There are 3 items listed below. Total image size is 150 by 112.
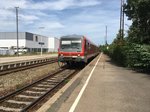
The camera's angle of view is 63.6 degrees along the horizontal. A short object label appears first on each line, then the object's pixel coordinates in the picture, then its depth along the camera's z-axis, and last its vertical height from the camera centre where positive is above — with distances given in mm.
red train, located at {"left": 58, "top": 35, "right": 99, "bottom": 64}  10411 +309
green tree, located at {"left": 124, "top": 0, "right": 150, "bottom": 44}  9953 +2865
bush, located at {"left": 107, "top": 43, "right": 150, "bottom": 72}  8126 -250
